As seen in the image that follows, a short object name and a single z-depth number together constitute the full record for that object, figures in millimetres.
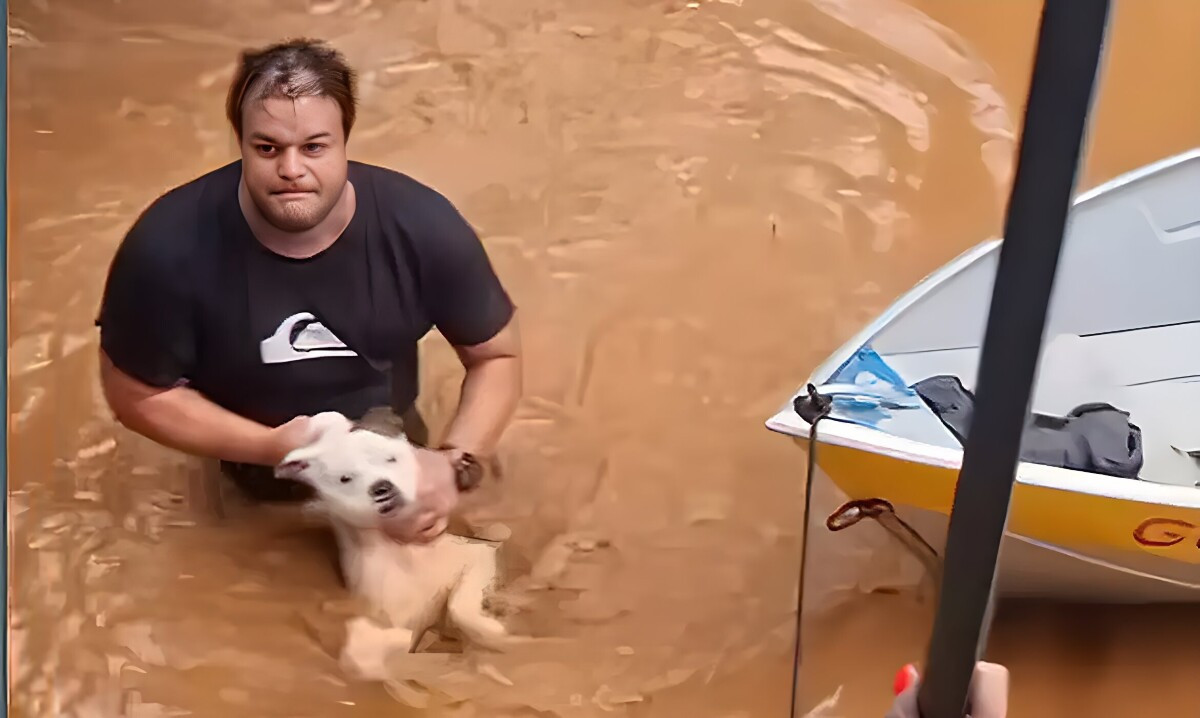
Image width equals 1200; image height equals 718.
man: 6822
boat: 6688
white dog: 6832
